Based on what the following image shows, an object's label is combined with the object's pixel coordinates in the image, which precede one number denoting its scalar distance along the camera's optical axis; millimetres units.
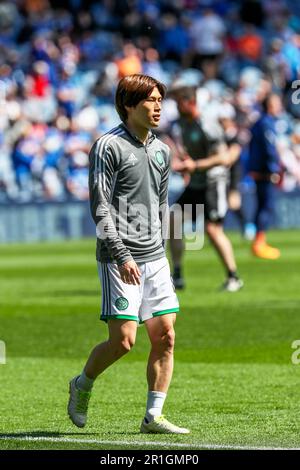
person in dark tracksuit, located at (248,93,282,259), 23453
